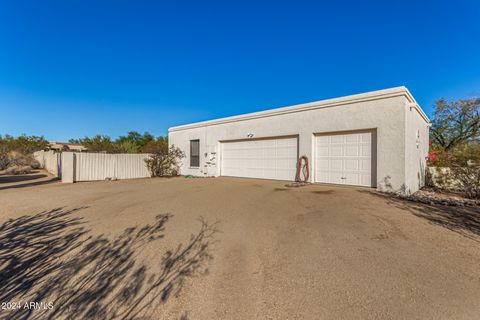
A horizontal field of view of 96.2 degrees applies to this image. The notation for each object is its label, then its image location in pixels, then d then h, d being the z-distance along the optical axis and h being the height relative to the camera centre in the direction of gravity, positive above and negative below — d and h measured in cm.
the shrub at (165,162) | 1372 -15
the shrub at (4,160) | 1731 -15
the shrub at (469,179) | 666 -52
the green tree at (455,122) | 1498 +292
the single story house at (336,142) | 717 +83
